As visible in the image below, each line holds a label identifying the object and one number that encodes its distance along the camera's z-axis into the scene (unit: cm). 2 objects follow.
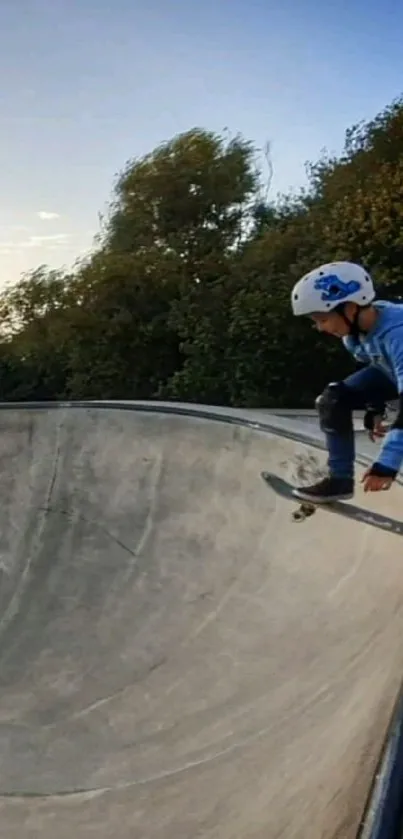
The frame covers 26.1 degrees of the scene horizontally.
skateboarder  363
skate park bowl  267
